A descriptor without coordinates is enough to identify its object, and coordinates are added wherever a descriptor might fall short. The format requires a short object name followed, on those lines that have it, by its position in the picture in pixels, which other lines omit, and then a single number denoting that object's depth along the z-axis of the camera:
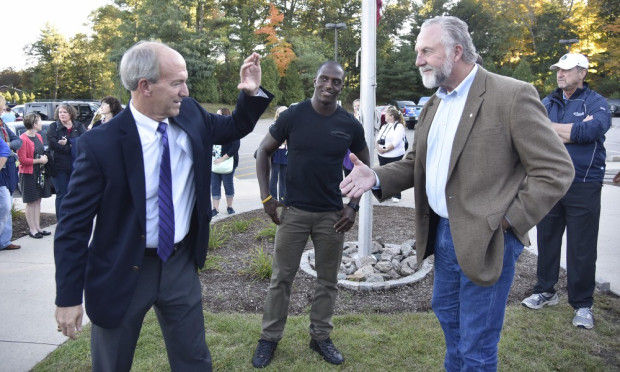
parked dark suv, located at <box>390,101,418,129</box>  31.78
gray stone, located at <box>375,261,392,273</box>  5.37
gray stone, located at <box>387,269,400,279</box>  5.26
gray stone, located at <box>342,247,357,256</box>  6.07
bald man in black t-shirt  3.56
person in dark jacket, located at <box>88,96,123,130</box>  7.07
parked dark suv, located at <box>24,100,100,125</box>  20.09
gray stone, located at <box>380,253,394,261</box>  5.73
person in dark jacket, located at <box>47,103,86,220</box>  7.09
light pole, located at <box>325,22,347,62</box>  32.72
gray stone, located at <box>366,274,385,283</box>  5.10
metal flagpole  5.29
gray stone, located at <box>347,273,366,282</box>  5.17
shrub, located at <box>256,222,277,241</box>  6.88
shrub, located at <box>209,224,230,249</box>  6.43
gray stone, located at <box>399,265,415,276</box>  5.36
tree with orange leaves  42.91
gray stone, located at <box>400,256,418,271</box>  5.50
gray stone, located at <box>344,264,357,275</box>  5.40
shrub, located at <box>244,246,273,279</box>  5.33
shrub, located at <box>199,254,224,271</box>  5.67
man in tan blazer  2.27
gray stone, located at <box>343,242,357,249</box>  6.26
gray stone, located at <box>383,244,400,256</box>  5.99
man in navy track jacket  4.06
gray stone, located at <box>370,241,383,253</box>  6.12
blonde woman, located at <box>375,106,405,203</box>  9.41
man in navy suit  2.19
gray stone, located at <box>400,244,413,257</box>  5.85
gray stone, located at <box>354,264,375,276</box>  5.23
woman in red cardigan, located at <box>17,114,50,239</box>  6.95
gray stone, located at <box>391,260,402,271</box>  5.46
